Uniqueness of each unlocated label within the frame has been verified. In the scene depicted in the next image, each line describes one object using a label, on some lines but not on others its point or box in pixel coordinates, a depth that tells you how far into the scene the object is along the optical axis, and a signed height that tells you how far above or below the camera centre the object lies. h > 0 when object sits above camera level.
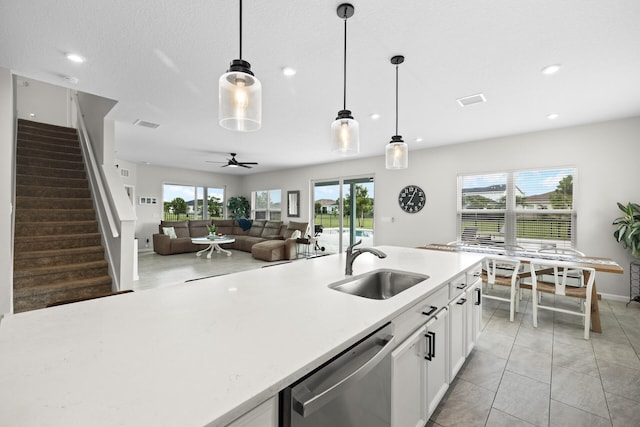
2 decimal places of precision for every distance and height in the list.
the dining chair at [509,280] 3.21 -0.85
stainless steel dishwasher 0.75 -0.56
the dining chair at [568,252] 3.71 -0.58
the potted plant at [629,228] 3.42 -0.21
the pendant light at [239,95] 1.30 +0.57
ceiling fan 6.42 +1.11
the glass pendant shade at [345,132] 1.90 +0.54
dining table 2.91 -0.58
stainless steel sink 1.80 -0.50
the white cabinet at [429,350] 1.28 -0.80
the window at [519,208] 4.37 +0.05
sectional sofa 6.94 -0.80
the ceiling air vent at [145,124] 4.22 +1.35
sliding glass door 6.95 -0.03
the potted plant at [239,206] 9.96 +0.12
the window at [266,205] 9.33 +0.17
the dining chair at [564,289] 2.74 -0.86
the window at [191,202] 8.90 +0.25
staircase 3.13 -0.27
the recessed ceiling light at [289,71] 2.63 +1.36
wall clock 5.81 +0.25
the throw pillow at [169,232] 7.73 -0.65
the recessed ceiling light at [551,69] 2.53 +1.34
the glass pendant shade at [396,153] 2.45 +0.52
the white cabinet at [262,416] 0.65 -0.51
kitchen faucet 1.82 -0.31
